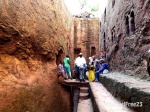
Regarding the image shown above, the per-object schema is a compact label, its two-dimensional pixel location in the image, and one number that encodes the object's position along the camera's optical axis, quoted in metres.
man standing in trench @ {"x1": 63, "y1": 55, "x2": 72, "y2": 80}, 9.32
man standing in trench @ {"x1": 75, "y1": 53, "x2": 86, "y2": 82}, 8.23
